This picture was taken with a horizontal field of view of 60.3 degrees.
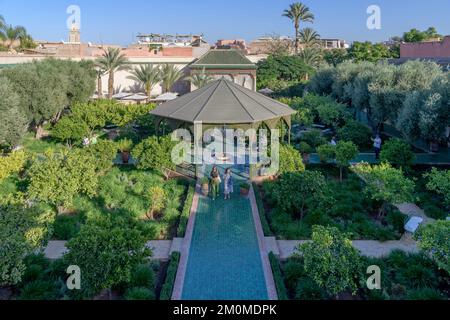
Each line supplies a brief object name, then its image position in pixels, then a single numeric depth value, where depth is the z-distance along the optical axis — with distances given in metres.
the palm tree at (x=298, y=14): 56.28
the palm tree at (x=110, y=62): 38.12
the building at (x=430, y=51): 40.44
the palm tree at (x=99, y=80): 38.15
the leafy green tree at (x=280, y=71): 45.88
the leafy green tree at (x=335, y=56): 54.55
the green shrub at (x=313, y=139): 21.70
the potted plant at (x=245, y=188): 15.15
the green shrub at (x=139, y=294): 8.46
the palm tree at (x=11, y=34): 57.84
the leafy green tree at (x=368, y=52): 51.94
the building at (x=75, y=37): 57.44
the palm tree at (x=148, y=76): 38.34
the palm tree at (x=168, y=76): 41.28
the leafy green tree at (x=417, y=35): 65.38
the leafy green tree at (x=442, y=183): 12.60
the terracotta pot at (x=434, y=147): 20.96
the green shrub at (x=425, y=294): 8.56
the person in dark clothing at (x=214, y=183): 14.89
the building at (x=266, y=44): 62.94
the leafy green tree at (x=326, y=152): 18.18
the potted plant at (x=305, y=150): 19.39
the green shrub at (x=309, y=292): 8.66
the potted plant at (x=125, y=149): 19.23
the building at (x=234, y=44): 64.68
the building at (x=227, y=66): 42.66
